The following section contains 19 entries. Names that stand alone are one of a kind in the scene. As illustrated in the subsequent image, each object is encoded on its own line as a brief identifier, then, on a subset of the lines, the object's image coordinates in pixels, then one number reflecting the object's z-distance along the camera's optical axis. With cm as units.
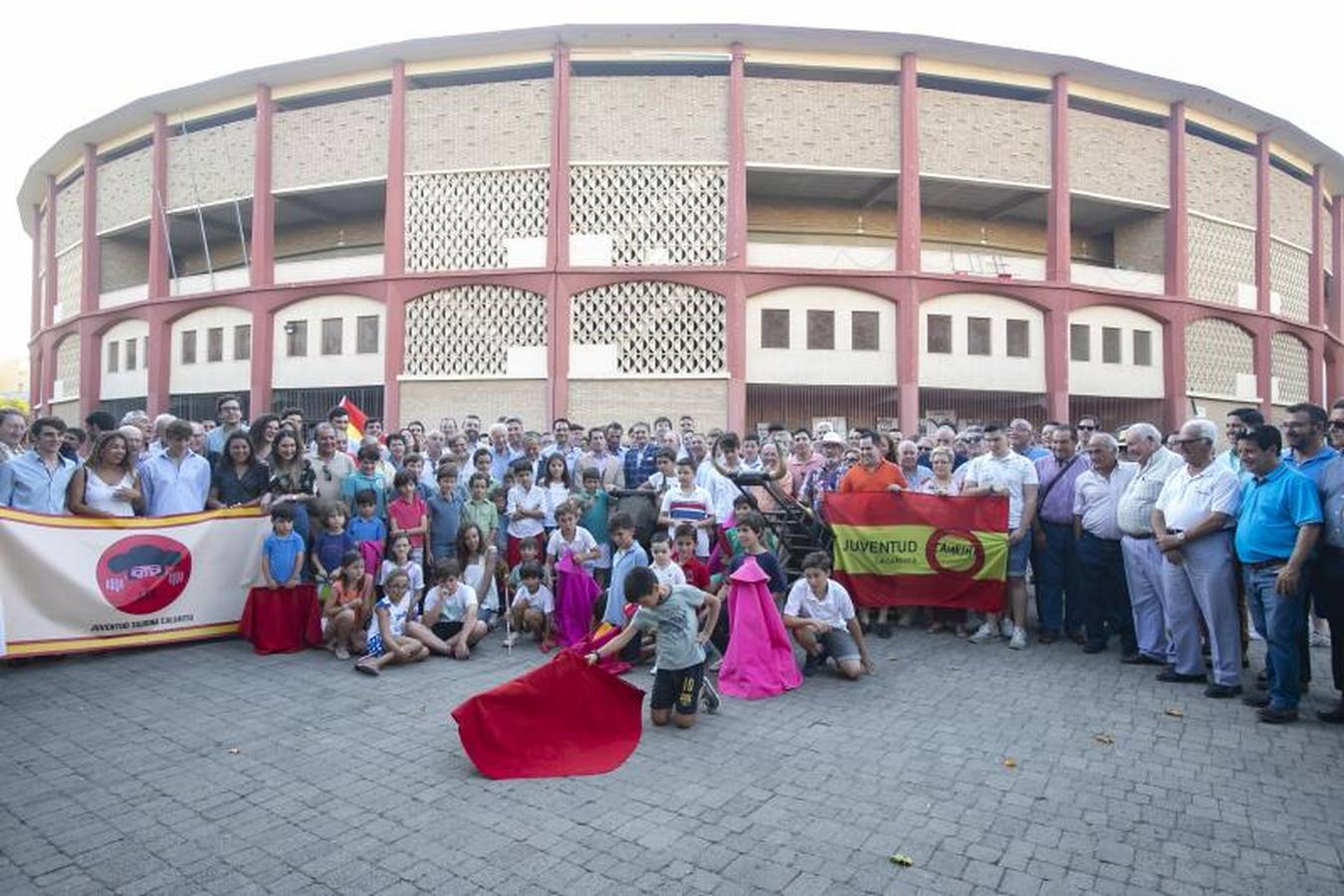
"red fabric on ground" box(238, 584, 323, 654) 669
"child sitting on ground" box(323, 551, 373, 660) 652
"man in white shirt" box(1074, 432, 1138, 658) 654
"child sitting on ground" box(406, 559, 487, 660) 676
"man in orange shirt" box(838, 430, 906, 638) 754
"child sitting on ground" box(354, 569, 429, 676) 621
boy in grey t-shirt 495
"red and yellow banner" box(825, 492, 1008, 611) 721
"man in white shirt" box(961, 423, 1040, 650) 701
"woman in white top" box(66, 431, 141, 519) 639
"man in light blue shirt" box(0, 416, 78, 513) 620
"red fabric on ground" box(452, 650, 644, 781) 418
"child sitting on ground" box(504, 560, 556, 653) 707
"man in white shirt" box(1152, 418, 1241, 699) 537
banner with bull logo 608
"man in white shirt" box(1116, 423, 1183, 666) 606
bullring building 2019
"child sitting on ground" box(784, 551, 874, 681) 603
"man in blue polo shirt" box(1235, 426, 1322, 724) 478
